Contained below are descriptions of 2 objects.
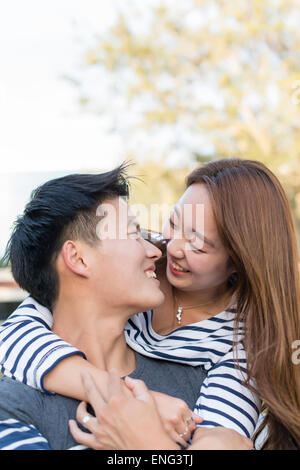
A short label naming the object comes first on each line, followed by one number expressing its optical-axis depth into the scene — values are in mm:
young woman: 1749
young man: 1903
